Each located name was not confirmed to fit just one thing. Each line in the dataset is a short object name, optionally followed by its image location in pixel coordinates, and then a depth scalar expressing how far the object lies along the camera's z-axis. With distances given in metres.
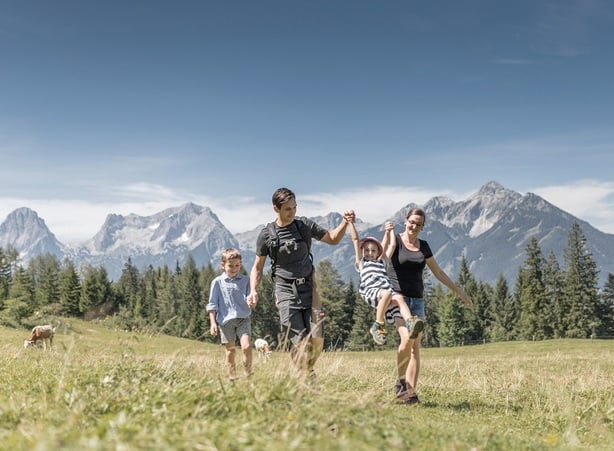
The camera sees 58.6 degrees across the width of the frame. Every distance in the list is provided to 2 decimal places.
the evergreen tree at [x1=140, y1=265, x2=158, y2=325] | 120.74
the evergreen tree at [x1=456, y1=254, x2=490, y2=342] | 97.90
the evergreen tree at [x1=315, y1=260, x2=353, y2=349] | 89.62
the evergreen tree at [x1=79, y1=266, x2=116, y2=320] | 92.69
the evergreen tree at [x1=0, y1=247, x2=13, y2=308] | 101.20
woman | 8.19
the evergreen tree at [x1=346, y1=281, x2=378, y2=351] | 87.12
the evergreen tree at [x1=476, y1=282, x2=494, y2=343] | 99.82
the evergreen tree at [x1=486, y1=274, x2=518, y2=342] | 96.27
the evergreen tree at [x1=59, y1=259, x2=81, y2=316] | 89.02
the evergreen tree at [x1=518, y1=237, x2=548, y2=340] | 83.56
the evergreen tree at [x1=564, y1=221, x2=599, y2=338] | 79.19
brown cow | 23.23
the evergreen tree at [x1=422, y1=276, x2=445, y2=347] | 98.50
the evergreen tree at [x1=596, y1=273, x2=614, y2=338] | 80.50
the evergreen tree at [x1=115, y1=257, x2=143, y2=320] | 111.06
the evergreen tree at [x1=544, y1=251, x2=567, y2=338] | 81.81
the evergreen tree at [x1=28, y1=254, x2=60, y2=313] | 89.88
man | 7.93
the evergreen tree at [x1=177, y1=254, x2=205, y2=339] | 99.72
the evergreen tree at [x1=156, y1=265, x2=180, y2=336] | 118.19
